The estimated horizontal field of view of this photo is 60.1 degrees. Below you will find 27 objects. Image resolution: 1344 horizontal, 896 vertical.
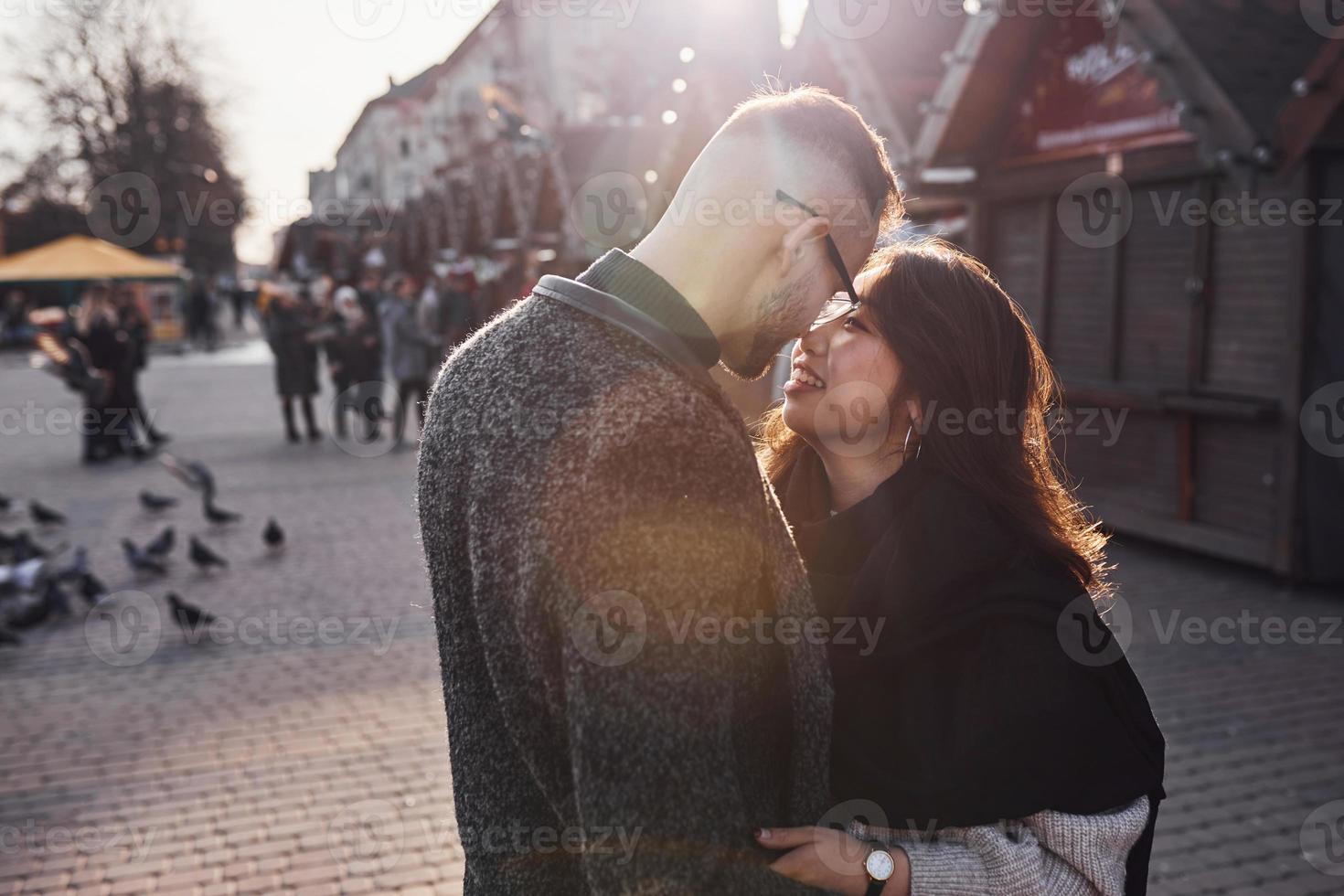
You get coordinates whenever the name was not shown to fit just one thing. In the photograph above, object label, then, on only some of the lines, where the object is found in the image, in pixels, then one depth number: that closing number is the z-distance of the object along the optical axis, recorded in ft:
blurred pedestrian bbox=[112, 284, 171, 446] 54.49
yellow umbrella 82.33
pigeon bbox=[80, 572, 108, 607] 27.17
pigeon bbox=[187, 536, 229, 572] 30.04
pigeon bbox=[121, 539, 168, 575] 29.73
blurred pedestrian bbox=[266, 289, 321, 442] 52.39
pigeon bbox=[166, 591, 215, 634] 24.80
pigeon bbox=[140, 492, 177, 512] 38.40
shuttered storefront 26.61
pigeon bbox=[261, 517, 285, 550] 32.45
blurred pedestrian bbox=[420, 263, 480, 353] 59.77
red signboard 29.52
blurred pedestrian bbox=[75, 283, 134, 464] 52.21
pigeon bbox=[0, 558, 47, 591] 26.30
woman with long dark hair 6.61
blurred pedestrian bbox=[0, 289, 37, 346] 136.36
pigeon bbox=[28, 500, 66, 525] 36.17
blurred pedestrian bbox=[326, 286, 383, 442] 55.21
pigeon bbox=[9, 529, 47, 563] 29.04
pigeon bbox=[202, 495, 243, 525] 35.24
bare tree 151.94
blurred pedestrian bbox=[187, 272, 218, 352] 145.07
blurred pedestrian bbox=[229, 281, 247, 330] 178.91
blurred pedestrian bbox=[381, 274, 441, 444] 50.49
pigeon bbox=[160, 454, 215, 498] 35.53
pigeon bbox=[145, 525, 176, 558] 30.40
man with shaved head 4.87
